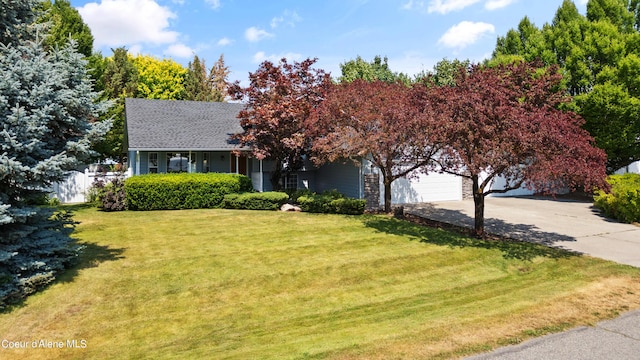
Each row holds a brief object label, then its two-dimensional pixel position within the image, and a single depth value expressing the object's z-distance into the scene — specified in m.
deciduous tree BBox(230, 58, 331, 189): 17.58
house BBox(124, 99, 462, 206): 18.61
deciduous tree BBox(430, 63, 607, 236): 9.41
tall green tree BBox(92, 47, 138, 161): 30.05
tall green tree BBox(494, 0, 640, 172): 18.77
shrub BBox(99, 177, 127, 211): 15.98
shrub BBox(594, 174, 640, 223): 14.38
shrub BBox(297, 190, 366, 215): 16.11
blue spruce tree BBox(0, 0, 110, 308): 6.94
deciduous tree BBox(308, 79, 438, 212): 12.72
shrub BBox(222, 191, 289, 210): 17.00
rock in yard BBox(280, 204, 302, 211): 17.00
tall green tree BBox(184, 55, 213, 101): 40.94
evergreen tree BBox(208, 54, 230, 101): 47.91
